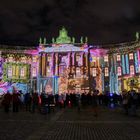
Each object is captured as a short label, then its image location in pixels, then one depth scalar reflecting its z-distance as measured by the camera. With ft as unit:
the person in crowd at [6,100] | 40.78
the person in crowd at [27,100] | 45.74
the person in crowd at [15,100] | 41.65
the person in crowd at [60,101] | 59.76
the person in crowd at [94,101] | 34.59
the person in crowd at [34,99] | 41.65
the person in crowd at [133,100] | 36.12
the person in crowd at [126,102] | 37.31
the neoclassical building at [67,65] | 119.02
